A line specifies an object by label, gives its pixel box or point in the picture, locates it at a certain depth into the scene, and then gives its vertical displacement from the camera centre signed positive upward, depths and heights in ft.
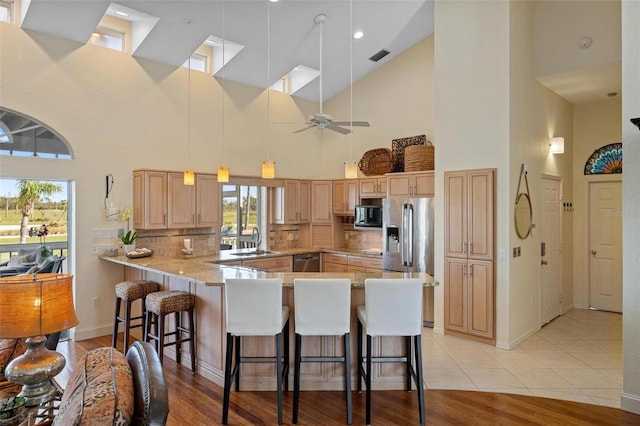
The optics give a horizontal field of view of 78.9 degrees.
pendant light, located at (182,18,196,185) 19.21 +4.73
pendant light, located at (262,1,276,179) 13.55 +5.23
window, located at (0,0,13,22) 14.37 +7.57
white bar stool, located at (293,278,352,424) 9.89 -2.48
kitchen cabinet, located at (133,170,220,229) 17.21 +0.59
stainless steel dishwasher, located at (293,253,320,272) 21.79 -2.83
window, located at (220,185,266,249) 22.18 -0.12
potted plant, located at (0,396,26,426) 6.06 -3.12
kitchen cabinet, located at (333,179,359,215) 22.44 +0.99
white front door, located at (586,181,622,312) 19.71 -1.76
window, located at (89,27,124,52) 16.51 +7.58
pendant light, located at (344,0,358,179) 14.43 +6.69
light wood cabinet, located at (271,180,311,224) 22.76 +0.64
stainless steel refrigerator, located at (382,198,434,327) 17.33 -1.18
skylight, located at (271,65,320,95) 22.81 +7.94
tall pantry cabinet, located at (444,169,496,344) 15.06 -1.72
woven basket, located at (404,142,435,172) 18.49 +2.63
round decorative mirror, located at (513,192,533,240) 15.29 -0.13
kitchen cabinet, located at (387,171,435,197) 18.13 +1.36
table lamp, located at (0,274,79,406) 6.37 -1.87
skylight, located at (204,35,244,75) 18.60 +8.08
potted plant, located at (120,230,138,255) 16.78 -1.20
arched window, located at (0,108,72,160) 14.51 +2.91
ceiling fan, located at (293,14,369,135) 13.07 +3.16
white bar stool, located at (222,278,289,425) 9.96 -2.51
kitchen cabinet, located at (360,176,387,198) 21.02 +1.40
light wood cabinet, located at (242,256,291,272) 19.49 -2.64
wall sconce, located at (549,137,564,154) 17.83 +3.04
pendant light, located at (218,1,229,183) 14.98 +1.51
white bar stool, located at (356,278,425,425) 9.90 -2.45
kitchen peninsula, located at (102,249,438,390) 11.38 -3.91
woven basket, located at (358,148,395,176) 21.12 +2.82
